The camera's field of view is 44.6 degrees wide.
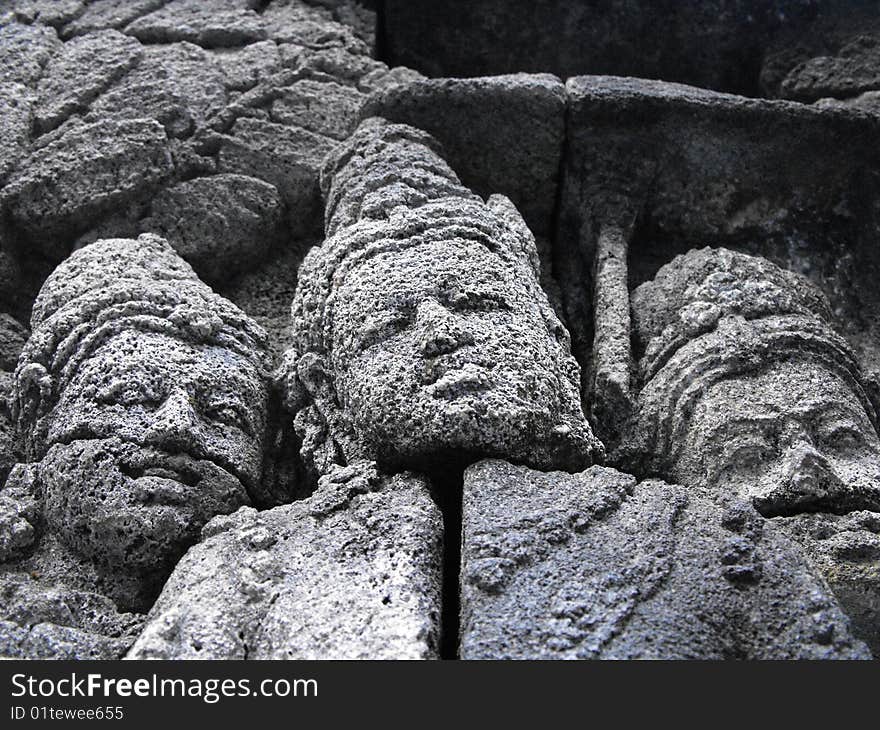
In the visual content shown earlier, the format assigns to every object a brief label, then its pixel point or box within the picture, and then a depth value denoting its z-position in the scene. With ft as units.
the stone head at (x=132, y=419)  6.39
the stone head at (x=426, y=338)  6.23
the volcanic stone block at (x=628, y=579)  4.94
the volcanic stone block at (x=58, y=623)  5.65
